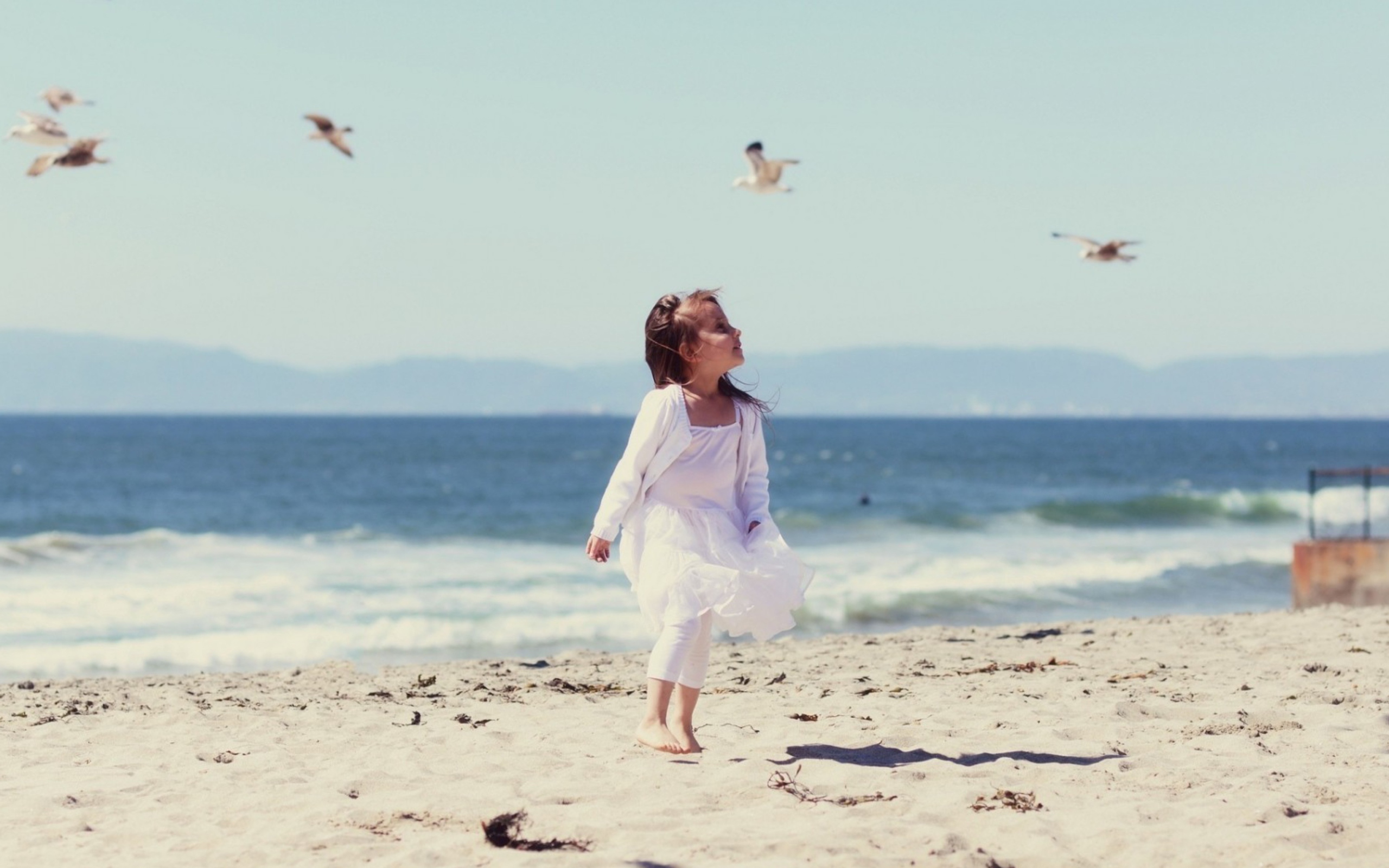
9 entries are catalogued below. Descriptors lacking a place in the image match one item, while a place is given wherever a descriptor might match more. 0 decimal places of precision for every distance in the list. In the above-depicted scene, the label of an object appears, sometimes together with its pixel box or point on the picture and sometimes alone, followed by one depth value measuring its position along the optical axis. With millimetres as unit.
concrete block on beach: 12297
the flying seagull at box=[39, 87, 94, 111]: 9117
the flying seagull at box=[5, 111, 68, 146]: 8727
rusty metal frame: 12875
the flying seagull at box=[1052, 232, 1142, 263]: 10172
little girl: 4738
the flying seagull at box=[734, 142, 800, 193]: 9594
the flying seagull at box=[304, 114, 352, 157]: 9609
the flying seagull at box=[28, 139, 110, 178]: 8789
